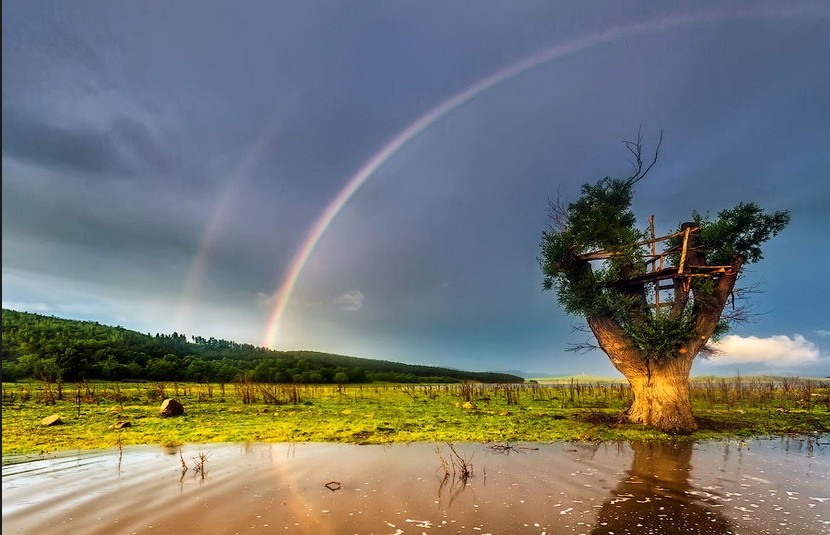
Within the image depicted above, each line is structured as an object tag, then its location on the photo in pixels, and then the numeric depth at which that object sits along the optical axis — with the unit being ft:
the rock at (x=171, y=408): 78.71
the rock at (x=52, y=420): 67.32
